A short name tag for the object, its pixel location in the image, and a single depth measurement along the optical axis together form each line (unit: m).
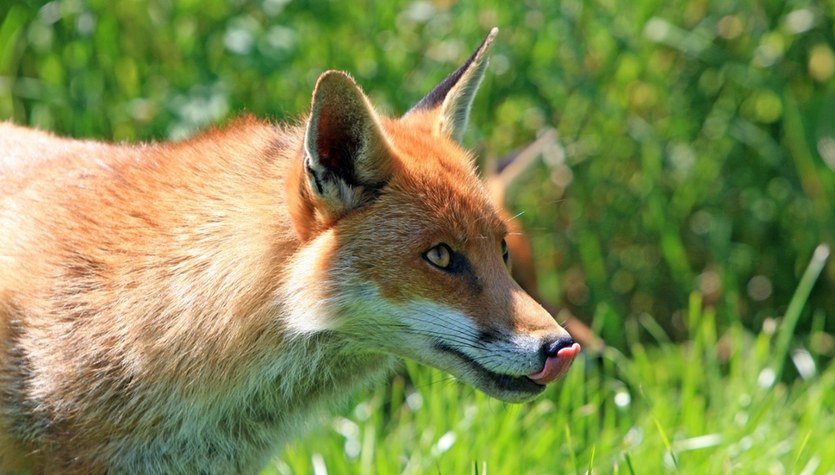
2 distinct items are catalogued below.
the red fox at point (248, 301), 6.87
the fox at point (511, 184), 12.91
